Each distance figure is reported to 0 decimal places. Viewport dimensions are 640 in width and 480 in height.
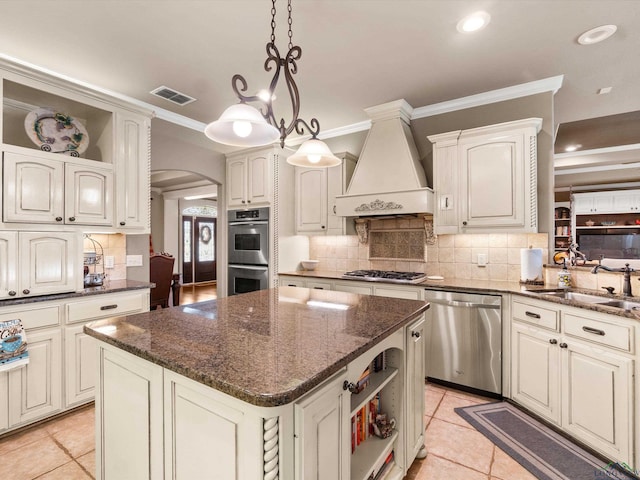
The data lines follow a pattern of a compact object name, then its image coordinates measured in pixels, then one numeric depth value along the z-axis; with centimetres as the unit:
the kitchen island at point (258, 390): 90
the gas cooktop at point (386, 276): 312
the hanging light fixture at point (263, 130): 153
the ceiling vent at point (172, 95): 310
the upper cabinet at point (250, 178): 390
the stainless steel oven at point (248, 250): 390
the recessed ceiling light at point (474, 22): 208
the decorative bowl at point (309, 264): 418
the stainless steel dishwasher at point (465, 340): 264
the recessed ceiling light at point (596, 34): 218
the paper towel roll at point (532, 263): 280
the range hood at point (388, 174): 322
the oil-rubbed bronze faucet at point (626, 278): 226
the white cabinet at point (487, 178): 277
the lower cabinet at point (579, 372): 183
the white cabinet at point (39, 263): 220
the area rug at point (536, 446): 184
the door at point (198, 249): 927
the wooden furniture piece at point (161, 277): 505
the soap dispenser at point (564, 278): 262
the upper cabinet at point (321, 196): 385
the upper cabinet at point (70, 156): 228
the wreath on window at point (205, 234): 974
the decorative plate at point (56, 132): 254
